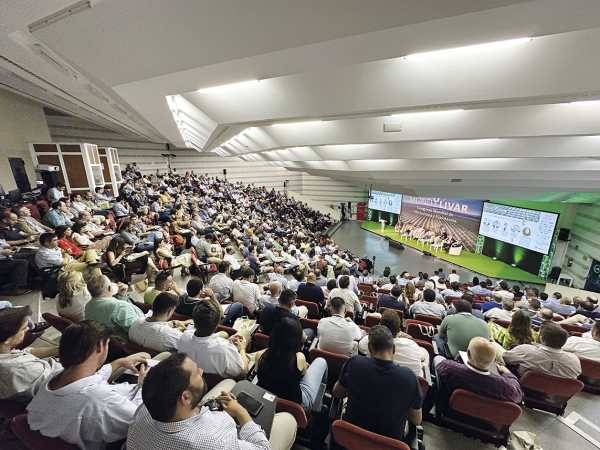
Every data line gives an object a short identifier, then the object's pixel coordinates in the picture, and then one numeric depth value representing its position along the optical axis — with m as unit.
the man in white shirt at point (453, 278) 9.47
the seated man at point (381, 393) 1.67
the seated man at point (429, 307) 4.09
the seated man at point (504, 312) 4.29
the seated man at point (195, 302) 3.11
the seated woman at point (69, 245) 4.04
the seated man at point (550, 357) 2.38
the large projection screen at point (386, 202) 20.20
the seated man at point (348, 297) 3.98
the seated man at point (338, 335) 2.68
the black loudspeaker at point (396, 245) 15.81
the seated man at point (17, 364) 1.55
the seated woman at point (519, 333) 2.87
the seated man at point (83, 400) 1.29
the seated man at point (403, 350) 2.32
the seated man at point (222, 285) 4.20
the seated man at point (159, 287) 3.28
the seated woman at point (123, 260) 4.29
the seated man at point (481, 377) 1.97
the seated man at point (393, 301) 4.21
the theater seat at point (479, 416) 1.90
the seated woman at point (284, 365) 1.84
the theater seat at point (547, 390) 2.26
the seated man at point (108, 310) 2.50
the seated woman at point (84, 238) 4.89
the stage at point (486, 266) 11.67
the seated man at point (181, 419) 1.11
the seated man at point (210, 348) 2.02
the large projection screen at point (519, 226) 10.98
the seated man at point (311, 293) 4.23
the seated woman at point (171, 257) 5.15
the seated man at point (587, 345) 2.79
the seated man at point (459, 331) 2.83
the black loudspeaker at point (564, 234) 10.57
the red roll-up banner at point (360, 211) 24.27
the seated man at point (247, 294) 3.82
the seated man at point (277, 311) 2.86
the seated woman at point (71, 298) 2.69
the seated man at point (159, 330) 2.28
